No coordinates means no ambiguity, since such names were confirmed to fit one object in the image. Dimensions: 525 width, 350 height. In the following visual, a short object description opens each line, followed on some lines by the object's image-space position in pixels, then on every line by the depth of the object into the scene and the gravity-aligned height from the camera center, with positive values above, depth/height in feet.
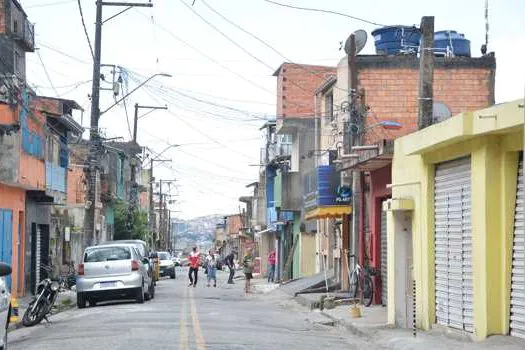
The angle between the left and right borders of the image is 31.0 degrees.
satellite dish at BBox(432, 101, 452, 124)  88.89 +11.57
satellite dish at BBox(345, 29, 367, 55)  89.30 +18.49
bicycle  77.97 -4.05
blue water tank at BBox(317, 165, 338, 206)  93.56 +4.66
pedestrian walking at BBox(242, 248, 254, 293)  123.65 -4.86
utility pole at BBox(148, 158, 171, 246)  257.59 +6.06
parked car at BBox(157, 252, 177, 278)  186.67 -6.58
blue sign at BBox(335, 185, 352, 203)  91.40 +3.86
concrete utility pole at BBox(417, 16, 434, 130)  61.11 +9.47
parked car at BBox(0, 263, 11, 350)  41.27 -3.40
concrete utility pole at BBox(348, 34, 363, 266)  82.89 +9.60
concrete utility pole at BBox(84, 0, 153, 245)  106.11 +11.17
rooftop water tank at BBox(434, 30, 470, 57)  101.61 +20.64
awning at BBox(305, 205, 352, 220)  88.94 +2.11
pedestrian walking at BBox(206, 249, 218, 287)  138.72 -4.85
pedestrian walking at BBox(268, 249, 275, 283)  158.10 -5.48
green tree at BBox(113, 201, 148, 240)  211.41 +2.28
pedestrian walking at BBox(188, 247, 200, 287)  130.41 -4.37
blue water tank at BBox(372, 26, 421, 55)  98.99 +20.48
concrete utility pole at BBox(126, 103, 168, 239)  192.13 +9.35
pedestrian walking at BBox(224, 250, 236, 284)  157.30 -5.15
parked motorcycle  65.98 -5.00
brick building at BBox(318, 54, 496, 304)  98.99 +15.53
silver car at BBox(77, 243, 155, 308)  85.40 -3.66
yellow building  46.03 +0.47
